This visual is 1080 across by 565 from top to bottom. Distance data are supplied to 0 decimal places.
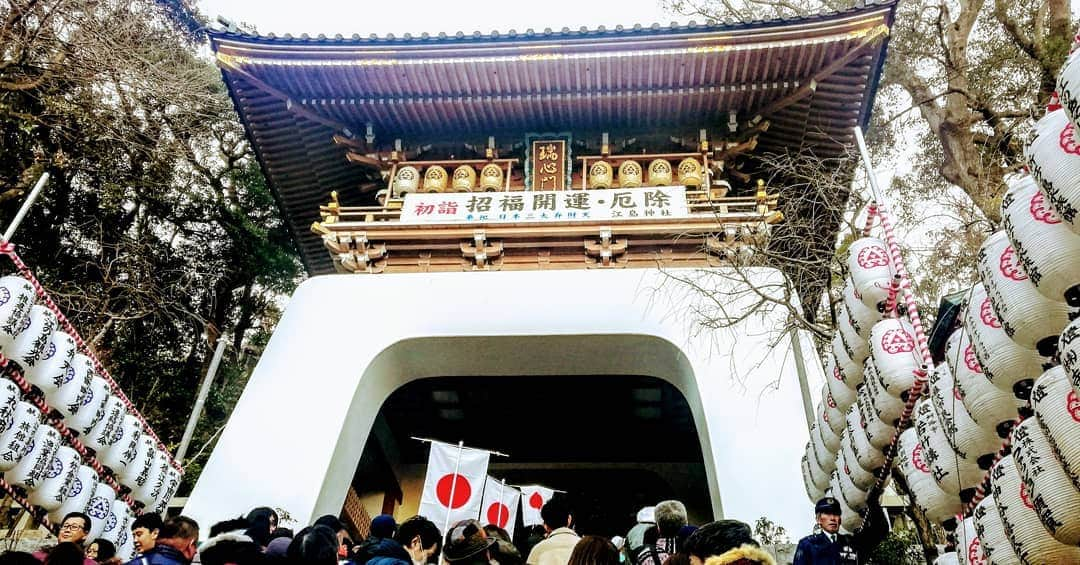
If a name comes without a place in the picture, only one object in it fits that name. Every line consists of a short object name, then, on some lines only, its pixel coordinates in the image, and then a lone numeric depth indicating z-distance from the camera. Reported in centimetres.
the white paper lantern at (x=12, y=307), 482
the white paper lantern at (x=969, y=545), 322
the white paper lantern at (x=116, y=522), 576
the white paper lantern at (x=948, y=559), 355
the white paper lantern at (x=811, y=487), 541
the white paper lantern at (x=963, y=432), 316
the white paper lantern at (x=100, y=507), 562
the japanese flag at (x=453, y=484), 629
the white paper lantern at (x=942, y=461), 333
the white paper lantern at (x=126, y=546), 593
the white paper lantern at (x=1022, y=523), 268
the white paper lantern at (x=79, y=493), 543
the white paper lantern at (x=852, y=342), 440
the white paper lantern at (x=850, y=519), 466
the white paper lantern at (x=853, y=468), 439
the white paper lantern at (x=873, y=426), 414
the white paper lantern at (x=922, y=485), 355
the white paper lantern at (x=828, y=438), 502
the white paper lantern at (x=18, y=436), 486
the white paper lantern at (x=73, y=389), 539
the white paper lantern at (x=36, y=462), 503
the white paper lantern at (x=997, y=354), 285
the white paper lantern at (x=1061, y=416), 240
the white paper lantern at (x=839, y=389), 469
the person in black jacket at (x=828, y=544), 385
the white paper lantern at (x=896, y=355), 388
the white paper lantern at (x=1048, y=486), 248
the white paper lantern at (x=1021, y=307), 268
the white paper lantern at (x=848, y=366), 452
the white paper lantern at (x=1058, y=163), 243
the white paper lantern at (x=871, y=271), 420
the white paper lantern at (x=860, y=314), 426
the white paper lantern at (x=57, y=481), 524
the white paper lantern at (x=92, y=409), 562
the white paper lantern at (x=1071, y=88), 237
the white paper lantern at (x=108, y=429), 580
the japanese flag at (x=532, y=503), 851
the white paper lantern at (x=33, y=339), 498
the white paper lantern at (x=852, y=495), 450
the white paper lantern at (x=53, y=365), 518
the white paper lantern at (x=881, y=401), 400
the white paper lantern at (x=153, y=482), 633
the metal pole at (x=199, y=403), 900
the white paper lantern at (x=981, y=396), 302
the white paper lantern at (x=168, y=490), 661
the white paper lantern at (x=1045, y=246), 253
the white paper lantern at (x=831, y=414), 491
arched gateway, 680
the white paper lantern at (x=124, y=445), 596
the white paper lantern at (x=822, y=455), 512
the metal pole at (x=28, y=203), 546
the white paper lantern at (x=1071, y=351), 232
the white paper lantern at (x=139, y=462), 613
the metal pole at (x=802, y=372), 639
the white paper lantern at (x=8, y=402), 480
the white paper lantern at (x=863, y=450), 427
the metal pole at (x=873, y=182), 447
